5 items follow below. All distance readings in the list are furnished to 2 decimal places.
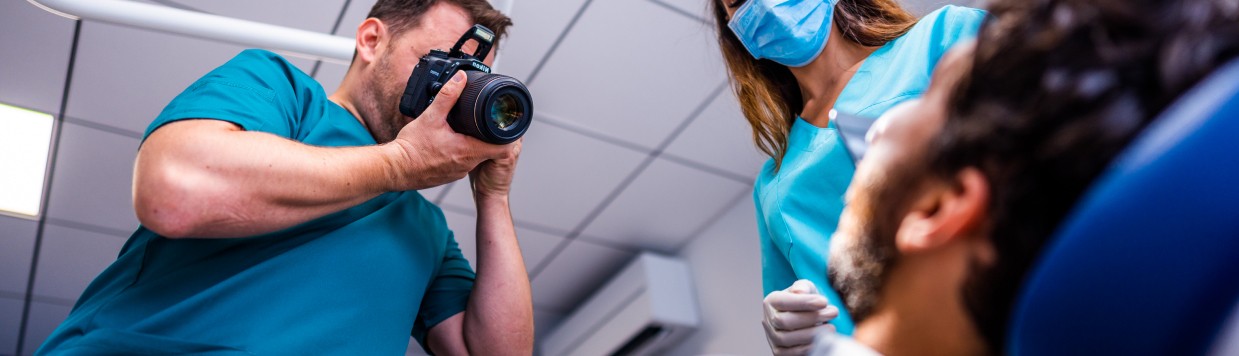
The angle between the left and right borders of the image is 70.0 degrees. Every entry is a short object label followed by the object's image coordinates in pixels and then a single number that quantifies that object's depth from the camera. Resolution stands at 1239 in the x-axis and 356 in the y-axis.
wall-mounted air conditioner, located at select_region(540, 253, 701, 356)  3.59
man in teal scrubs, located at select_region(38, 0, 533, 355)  0.97
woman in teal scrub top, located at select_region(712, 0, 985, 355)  1.18
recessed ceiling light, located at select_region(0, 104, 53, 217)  2.66
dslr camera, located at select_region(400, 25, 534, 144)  1.15
